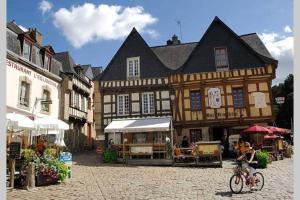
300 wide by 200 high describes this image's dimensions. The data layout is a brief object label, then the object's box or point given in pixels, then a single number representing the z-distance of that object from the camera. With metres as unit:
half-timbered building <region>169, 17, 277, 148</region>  16.52
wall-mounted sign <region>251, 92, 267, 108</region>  16.41
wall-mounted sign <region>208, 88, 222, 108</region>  16.81
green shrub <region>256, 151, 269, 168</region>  12.14
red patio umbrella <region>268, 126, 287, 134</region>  14.94
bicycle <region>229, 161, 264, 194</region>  7.74
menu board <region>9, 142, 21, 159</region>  7.83
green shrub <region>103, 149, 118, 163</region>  14.94
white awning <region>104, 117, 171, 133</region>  15.11
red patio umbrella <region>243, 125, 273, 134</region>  14.31
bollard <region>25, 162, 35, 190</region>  8.13
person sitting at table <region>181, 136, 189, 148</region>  15.58
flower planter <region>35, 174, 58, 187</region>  8.51
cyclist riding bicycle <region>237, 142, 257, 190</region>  7.92
